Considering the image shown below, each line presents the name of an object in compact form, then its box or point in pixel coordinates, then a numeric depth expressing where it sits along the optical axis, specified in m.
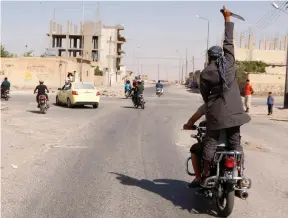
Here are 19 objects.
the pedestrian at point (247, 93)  24.59
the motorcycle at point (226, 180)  5.23
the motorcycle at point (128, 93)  40.63
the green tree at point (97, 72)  91.79
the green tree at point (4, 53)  99.88
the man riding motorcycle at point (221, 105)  5.36
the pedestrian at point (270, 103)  24.28
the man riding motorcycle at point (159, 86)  47.18
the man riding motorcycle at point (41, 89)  21.06
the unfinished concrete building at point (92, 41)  122.75
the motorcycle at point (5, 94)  31.23
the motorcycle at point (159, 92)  47.17
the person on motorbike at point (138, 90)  26.19
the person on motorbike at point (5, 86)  31.16
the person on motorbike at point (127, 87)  41.25
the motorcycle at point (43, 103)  20.66
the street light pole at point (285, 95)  29.56
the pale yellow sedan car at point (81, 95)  25.48
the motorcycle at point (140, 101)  26.39
